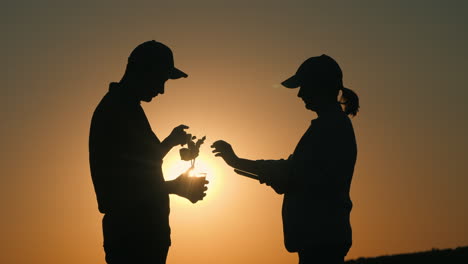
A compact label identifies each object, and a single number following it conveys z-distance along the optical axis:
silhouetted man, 13.20
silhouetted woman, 13.65
